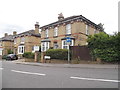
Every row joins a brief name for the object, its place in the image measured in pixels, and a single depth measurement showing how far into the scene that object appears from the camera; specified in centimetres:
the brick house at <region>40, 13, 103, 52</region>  1491
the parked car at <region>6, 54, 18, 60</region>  1929
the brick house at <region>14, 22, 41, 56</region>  2276
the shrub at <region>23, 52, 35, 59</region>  1550
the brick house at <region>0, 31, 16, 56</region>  2946
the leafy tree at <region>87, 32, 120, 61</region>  946
